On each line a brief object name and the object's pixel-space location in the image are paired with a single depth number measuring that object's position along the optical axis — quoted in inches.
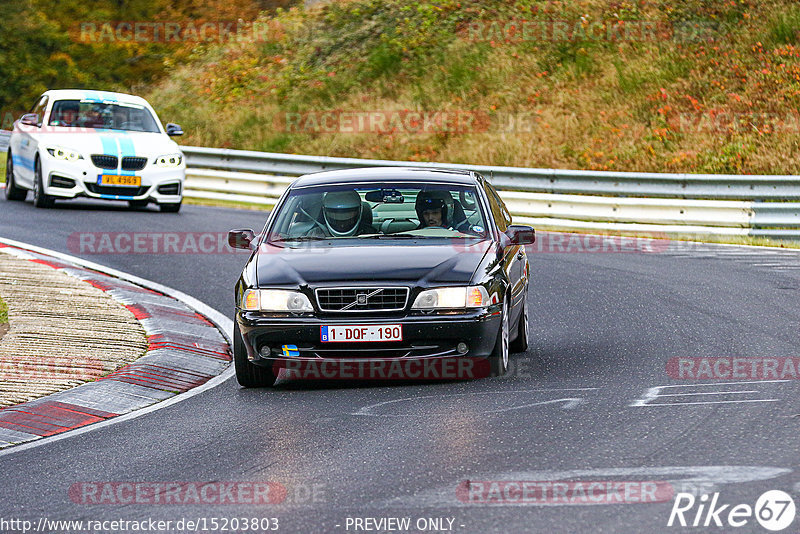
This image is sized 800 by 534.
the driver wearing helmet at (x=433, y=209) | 770.2
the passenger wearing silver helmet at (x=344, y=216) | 764.0
